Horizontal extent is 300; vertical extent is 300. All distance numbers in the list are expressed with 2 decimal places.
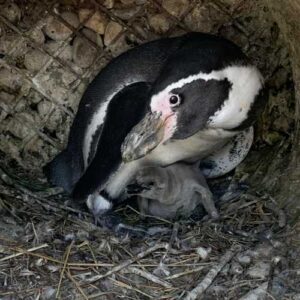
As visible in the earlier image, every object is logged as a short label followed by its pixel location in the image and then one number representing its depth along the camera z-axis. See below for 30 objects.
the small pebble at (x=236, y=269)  2.29
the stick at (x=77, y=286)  2.22
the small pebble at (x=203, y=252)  2.36
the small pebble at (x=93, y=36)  2.95
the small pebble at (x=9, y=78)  2.97
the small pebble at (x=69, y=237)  2.47
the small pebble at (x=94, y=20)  2.92
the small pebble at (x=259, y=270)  2.26
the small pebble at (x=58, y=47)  2.95
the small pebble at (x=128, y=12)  2.90
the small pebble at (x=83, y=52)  2.95
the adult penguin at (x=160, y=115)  2.37
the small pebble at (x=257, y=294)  2.19
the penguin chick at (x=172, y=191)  2.61
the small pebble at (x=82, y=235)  2.48
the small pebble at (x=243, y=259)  2.31
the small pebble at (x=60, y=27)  2.93
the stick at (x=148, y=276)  2.26
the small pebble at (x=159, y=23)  2.90
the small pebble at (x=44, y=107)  3.01
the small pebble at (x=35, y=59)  2.95
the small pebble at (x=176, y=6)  2.87
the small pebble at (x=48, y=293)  2.23
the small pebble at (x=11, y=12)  2.88
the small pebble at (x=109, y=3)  2.90
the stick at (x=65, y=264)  2.24
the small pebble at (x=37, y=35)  2.93
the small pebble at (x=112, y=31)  2.92
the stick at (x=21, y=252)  2.33
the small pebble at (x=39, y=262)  2.32
